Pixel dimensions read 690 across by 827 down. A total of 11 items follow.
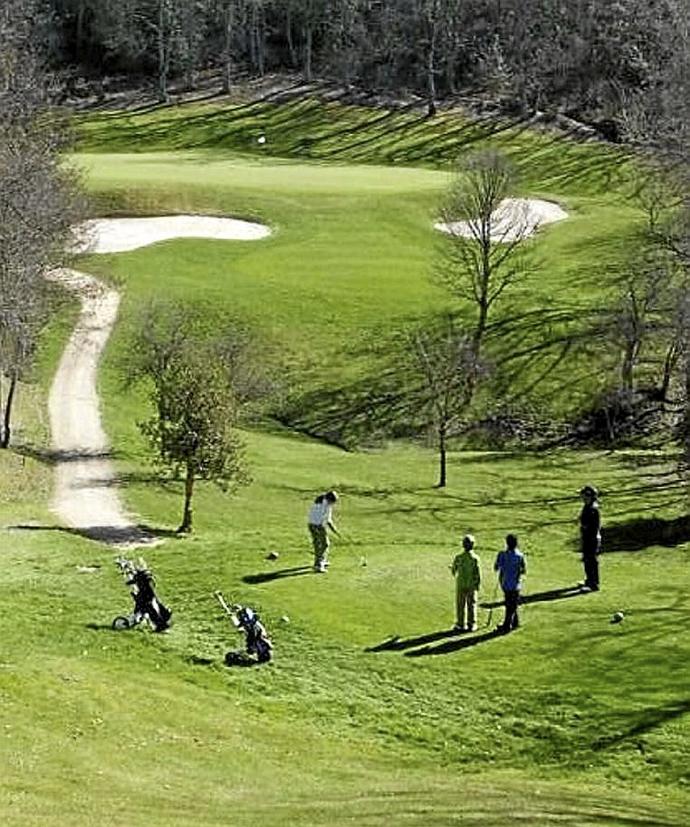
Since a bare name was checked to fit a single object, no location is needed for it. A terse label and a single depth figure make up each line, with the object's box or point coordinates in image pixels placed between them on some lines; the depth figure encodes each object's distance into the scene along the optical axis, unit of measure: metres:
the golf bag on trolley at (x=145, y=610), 28.03
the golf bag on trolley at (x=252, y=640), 26.44
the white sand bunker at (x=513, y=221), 73.12
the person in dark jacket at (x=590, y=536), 31.03
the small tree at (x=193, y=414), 41.81
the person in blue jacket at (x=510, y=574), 27.53
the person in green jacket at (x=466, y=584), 27.19
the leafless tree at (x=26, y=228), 50.00
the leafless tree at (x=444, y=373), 59.69
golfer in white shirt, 31.69
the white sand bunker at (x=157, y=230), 73.19
